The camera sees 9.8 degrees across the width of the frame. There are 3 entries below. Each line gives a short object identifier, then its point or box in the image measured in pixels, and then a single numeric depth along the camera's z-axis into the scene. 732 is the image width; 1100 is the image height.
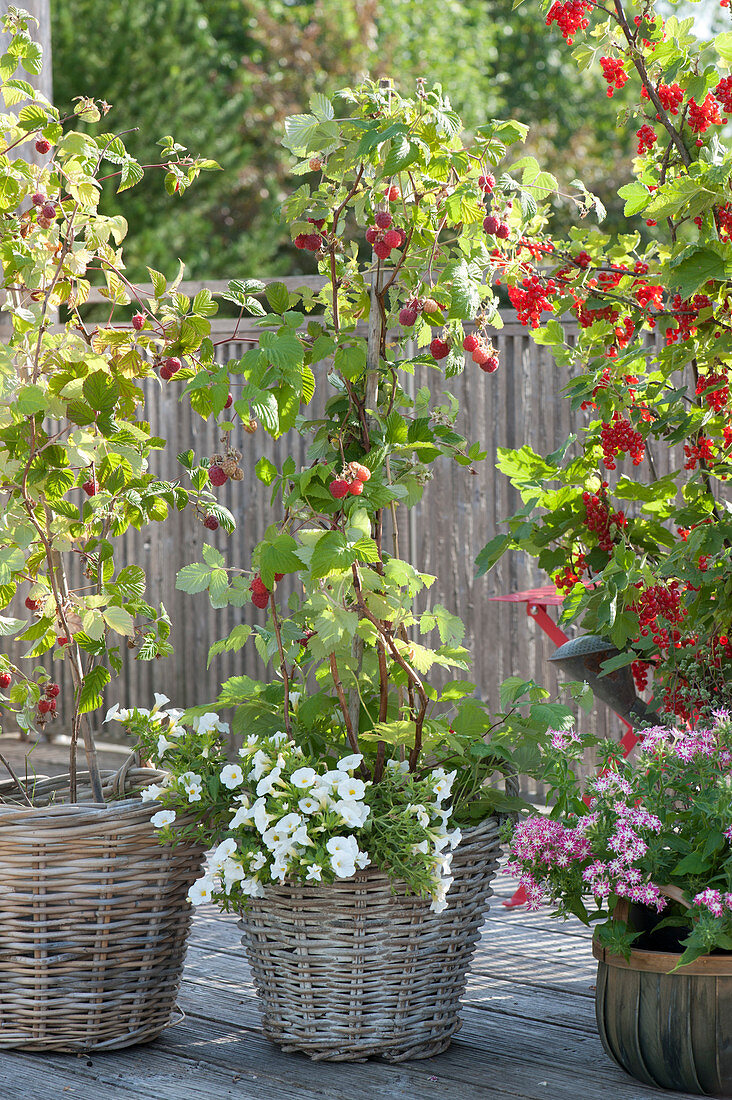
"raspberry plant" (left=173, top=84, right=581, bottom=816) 5.83
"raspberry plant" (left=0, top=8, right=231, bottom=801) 6.01
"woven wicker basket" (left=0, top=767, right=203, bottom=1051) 5.96
